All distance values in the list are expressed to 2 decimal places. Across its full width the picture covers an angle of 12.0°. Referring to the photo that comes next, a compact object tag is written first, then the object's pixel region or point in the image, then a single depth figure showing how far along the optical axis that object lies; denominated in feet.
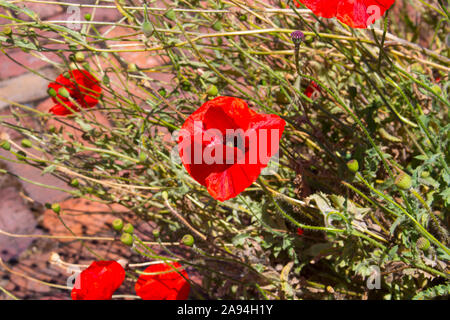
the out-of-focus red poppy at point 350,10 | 5.27
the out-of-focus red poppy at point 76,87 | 5.80
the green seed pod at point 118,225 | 5.39
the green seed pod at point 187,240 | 5.42
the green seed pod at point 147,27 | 5.35
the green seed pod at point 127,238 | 5.35
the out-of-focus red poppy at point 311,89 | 5.77
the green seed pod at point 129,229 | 5.41
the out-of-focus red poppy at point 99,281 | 5.53
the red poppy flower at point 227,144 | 5.30
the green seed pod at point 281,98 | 5.91
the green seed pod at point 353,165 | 5.30
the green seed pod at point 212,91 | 5.51
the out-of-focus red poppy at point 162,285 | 5.63
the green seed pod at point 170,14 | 5.43
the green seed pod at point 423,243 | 5.33
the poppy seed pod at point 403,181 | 5.26
